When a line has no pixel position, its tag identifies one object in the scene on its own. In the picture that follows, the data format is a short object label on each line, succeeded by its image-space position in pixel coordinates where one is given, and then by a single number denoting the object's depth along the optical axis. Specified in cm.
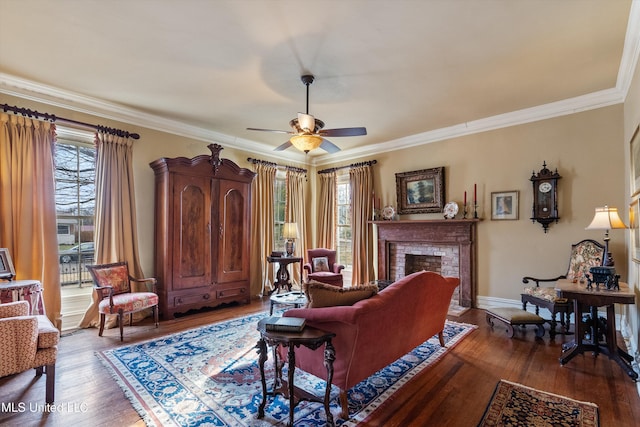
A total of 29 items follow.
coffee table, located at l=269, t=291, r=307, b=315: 402
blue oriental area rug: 217
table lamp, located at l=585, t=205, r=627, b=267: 306
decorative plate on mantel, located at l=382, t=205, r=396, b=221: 609
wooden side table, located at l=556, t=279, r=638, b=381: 278
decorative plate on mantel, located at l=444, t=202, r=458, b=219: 525
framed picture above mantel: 548
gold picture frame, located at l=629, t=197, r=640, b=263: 287
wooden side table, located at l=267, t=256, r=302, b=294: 549
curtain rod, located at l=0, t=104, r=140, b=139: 361
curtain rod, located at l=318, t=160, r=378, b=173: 635
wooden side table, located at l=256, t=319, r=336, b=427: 198
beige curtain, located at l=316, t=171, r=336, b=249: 692
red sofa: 215
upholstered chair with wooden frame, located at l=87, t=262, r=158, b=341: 371
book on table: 206
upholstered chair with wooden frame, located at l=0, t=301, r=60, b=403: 220
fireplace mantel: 505
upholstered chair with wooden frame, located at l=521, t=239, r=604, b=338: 365
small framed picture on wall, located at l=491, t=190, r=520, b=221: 471
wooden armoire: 453
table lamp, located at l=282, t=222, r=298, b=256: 578
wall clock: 434
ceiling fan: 337
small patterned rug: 209
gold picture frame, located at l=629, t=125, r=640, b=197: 289
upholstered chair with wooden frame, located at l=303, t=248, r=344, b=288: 536
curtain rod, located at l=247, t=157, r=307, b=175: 619
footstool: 371
